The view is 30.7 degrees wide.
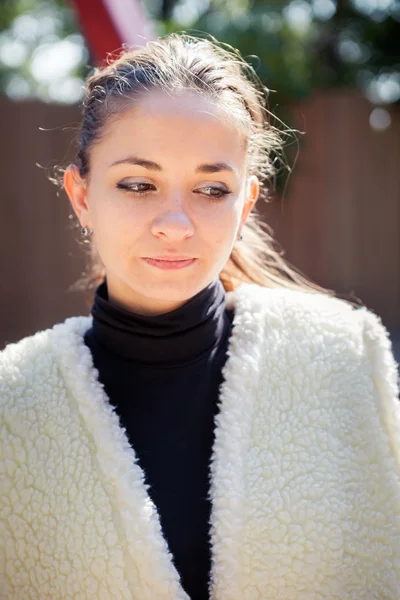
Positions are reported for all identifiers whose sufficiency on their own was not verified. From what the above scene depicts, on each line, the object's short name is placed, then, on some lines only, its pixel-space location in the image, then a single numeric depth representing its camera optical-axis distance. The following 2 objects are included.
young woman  1.43
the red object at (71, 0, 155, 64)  3.16
